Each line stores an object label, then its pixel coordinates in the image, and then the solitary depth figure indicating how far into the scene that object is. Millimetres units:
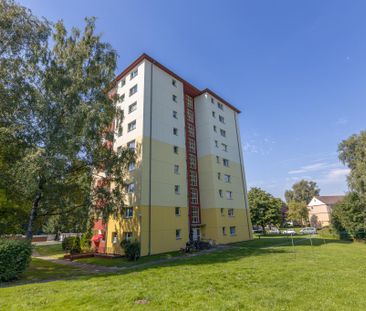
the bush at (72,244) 23906
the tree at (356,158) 30125
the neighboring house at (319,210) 69562
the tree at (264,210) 48219
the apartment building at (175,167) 23016
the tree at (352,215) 29297
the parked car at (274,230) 57538
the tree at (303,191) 93188
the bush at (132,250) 19109
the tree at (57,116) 16266
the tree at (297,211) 64194
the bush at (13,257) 12375
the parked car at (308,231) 46934
